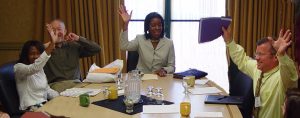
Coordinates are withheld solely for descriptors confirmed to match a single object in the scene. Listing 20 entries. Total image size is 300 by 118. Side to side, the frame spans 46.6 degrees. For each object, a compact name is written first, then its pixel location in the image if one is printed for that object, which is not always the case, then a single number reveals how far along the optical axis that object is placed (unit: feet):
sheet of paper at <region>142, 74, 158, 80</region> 10.07
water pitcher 7.62
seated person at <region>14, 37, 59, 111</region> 8.86
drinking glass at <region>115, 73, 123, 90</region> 9.01
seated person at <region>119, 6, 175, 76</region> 11.61
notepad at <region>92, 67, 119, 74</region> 9.94
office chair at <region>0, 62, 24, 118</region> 8.38
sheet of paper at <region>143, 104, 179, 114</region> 6.89
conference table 6.73
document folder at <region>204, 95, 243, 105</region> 7.47
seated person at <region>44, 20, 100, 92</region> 10.88
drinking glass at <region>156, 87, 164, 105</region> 7.58
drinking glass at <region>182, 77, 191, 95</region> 8.34
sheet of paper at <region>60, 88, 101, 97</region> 8.28
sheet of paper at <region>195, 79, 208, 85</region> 9.48
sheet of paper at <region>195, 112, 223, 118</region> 6.59
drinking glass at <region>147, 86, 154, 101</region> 7.99
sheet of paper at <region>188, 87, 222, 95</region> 8.45
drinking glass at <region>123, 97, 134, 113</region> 6.96
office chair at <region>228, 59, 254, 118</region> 7.76
